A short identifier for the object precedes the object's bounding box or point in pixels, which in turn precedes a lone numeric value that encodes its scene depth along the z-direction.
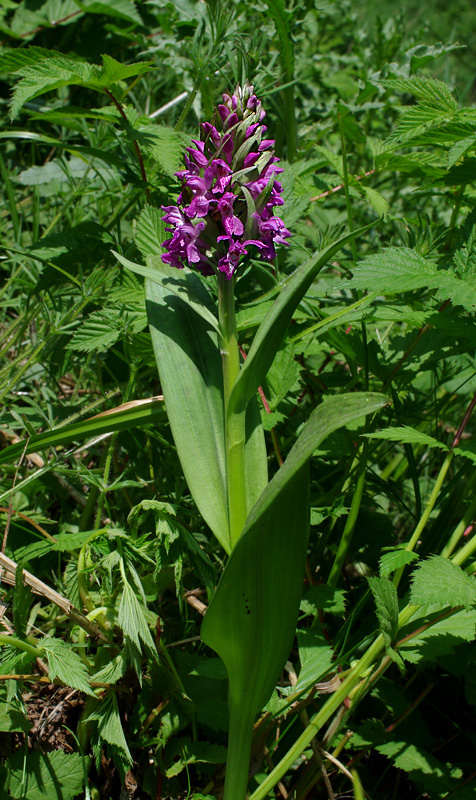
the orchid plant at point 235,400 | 0.33
